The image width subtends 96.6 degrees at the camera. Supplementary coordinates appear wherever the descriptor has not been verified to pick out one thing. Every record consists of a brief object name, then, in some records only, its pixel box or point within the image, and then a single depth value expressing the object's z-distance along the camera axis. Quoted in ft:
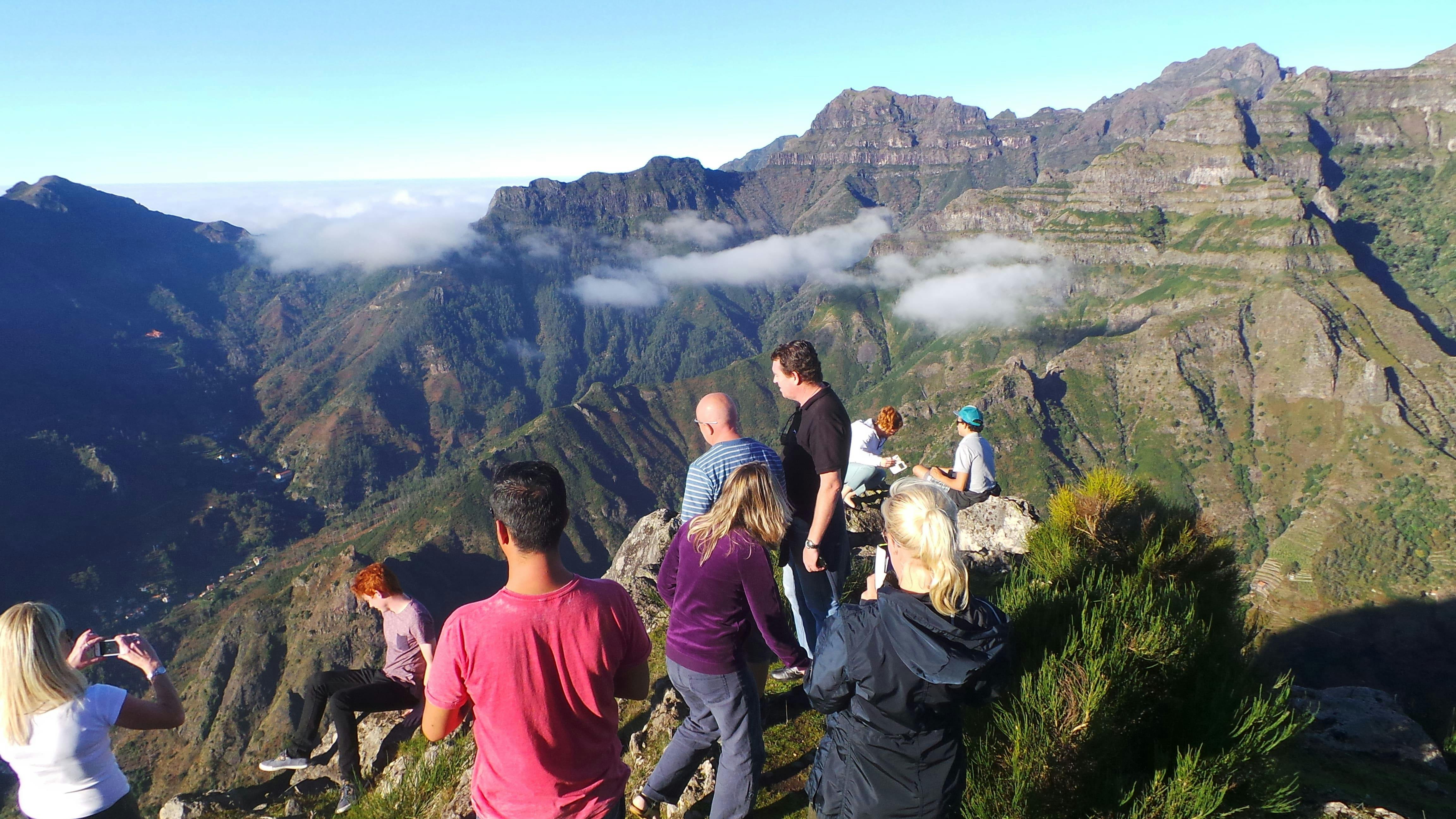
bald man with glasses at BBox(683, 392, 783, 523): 19.92
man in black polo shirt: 21.67
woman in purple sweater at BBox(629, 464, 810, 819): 17.16
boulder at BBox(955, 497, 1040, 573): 38.60
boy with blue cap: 35.06
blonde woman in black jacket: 13.14
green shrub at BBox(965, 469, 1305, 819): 14.19
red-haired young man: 26.40
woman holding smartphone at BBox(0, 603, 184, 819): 15.20
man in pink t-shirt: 12.64
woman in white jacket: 33.37
